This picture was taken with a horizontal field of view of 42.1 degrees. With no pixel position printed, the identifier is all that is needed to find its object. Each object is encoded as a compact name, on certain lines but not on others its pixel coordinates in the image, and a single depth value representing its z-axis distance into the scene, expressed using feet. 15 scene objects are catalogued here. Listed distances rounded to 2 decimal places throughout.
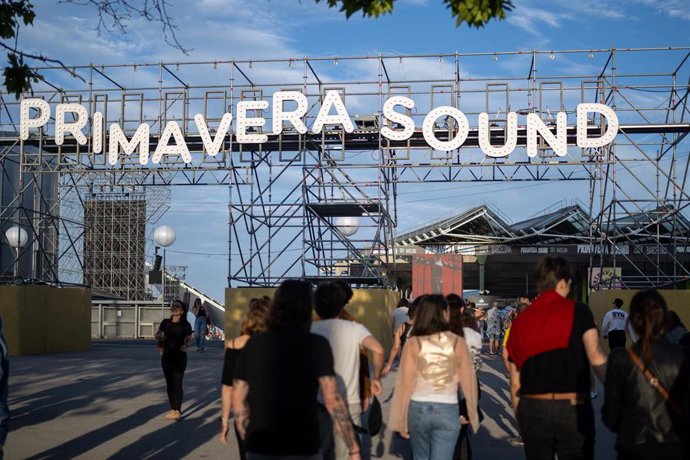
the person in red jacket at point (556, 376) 18.19
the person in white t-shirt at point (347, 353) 19.97
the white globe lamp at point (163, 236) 105.60
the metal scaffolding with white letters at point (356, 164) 76.64
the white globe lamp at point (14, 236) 92.35
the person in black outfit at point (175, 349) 38.78
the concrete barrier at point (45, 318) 76.02
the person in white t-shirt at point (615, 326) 49.37
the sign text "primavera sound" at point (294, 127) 73.77
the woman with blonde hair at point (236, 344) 23.40
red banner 120.47
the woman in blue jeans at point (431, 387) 20.08
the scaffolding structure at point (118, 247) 153.79
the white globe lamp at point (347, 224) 88.98
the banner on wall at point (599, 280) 78.48
